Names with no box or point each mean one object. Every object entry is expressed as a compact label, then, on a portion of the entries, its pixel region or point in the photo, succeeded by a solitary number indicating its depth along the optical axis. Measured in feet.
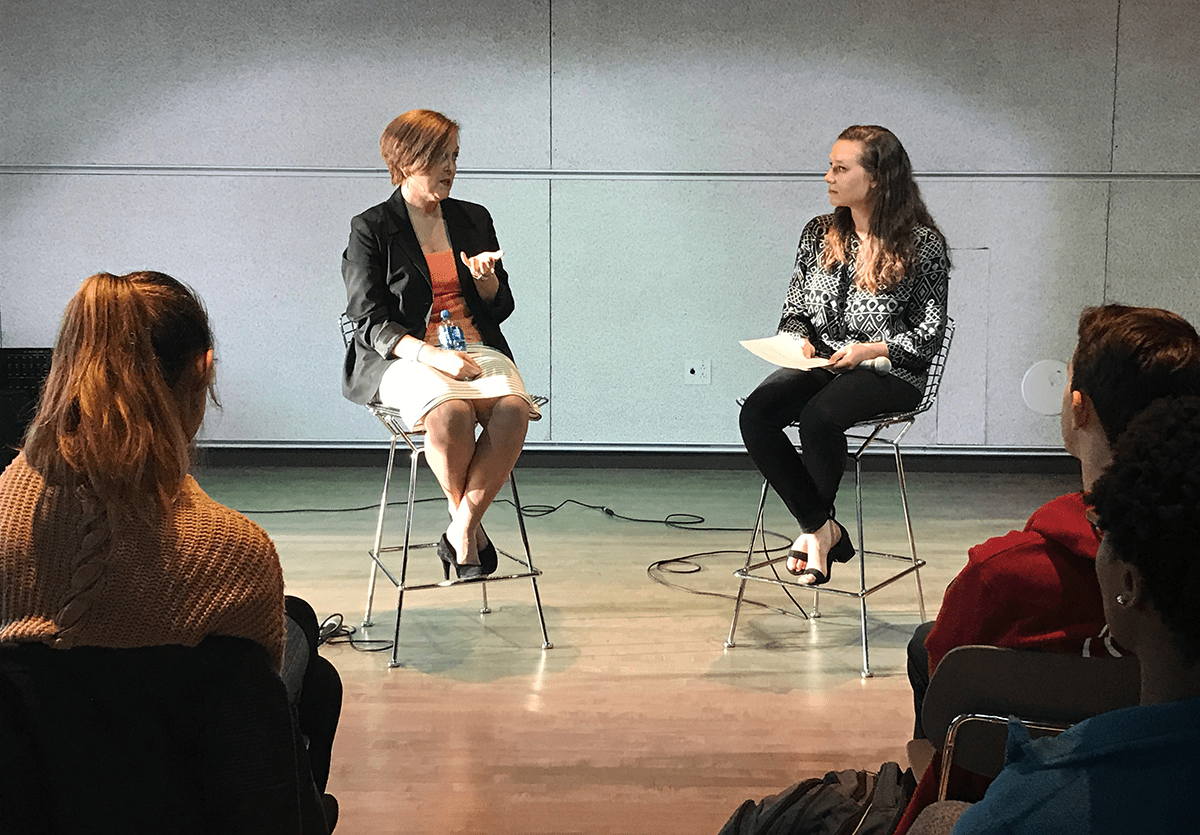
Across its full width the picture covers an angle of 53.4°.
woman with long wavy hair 10.77
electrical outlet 19.06
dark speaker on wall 12.73
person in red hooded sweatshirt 5.21
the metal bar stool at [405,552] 10.36
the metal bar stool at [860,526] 10.26
